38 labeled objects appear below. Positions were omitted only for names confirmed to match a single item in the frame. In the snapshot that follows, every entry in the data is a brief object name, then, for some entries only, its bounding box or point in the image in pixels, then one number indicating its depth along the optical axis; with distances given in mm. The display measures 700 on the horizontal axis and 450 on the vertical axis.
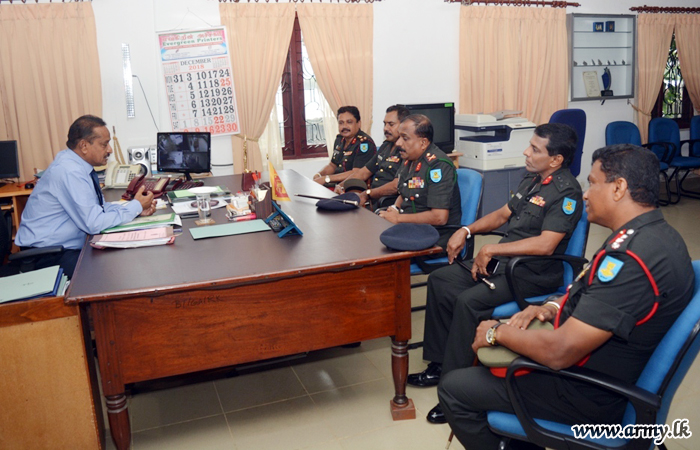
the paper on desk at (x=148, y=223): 2867
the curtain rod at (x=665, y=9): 6930
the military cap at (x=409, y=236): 2327
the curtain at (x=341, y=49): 5559
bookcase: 6781
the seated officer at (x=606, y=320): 1547
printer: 5715
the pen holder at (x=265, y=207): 2971
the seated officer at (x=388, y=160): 4180
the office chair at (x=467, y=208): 3129
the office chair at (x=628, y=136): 6617
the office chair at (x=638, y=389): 1484
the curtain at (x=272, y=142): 5648
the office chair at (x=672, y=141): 6555
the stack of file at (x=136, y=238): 2549
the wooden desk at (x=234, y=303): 2070
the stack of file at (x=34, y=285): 2037
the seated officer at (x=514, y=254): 2539
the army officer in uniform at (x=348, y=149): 4867
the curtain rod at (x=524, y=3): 6055
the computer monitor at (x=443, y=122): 5879
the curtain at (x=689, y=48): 7191
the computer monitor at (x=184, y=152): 4535
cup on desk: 3055
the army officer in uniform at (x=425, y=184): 3188
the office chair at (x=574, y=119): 5863
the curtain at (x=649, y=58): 6996
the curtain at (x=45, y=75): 4848
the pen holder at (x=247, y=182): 3882
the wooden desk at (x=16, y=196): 4512
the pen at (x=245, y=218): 3019
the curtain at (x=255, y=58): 5324
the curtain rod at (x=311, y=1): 5277
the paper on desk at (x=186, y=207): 3254
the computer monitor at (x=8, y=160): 4801
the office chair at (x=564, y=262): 2475
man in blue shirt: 3012
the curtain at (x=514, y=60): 6168
